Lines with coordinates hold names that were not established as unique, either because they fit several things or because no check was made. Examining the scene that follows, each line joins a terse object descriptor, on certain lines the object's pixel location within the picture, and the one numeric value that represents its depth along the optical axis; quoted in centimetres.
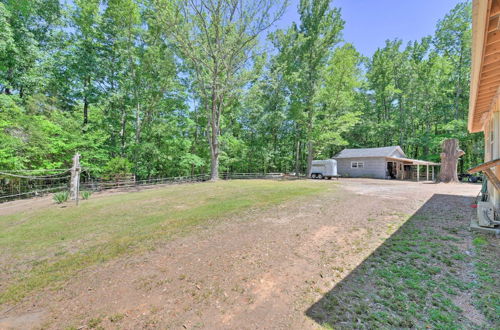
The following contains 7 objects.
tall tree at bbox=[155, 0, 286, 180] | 1487
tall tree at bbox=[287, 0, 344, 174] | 2092
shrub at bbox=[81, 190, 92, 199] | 1040
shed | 2150
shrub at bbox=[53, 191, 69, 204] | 937
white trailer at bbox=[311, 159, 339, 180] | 1978
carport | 2202
